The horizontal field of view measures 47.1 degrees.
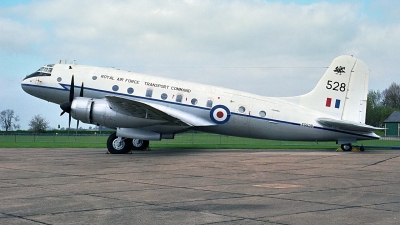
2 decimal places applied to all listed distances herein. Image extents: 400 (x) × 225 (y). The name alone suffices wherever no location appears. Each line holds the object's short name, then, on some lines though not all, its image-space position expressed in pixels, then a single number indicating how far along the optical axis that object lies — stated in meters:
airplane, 28.69
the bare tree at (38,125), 111.62
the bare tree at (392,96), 132.62
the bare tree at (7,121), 149.12
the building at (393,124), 94.06
